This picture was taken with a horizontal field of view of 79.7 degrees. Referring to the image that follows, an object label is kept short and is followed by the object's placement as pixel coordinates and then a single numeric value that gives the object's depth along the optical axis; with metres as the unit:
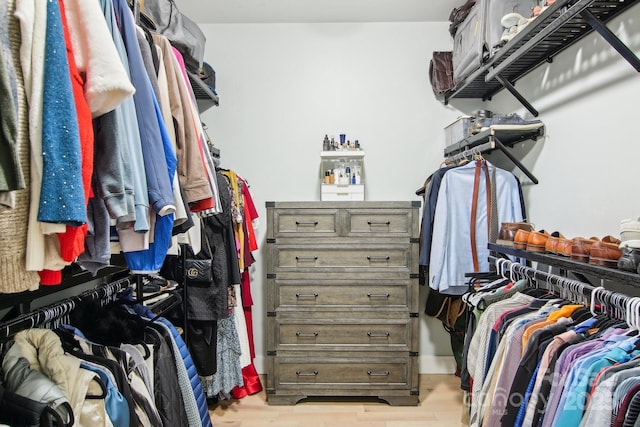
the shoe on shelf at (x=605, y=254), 1.18
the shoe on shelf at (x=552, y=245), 1.45
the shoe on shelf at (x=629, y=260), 1.07
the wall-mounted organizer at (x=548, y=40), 1.43
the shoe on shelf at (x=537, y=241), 1.54
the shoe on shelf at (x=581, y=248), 1.29
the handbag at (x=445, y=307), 2.50
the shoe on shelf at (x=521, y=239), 1.63
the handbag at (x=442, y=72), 2.79
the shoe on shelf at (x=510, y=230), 1.77
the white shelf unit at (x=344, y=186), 2.73
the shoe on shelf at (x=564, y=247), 1.37
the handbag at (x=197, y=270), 2.07
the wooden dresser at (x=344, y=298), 2.43
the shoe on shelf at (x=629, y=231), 1.17
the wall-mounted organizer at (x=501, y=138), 2.06
